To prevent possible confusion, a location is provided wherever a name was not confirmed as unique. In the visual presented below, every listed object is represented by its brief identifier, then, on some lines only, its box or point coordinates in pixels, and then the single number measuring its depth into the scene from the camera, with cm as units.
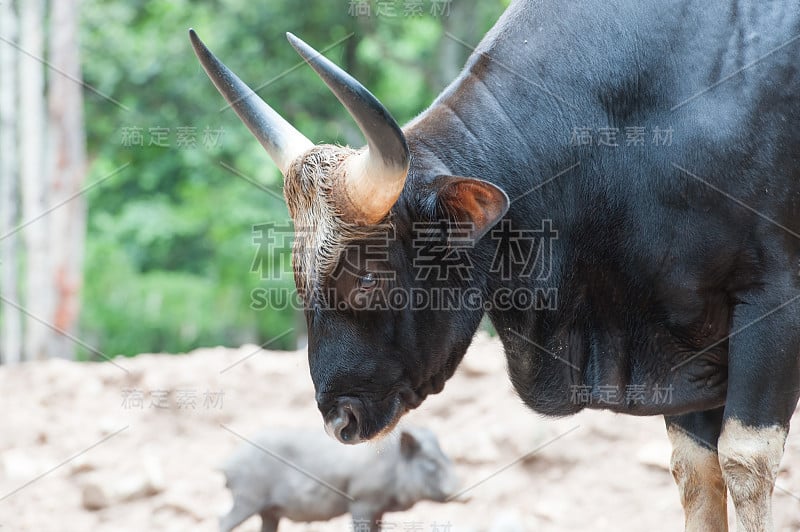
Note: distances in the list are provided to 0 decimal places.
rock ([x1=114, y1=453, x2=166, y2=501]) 1256
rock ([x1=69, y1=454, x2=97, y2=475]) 1326
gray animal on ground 1072
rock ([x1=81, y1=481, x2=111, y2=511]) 1251
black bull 745
